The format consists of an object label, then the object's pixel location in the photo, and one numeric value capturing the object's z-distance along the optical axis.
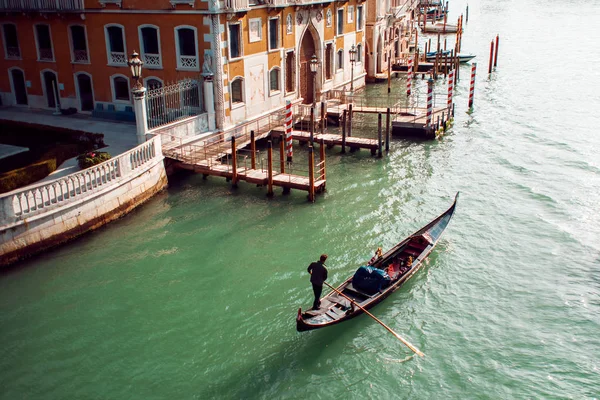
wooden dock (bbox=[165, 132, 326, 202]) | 24.34
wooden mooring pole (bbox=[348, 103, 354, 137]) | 31.89
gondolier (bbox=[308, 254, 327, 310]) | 15.34
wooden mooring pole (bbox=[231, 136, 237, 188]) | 25.14
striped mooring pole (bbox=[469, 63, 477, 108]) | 38.55
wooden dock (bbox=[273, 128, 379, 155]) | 30.20
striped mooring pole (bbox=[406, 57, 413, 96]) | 41.88
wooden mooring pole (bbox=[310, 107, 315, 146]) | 29.30
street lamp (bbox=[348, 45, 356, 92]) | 40.73
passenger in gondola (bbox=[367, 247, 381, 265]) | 18.05
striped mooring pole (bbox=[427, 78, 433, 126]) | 31.94
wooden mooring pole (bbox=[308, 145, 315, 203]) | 23.80
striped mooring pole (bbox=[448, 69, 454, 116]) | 34.19
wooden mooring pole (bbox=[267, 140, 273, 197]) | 23.99
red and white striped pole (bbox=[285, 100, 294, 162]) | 26.83
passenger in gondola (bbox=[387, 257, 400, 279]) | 17.89
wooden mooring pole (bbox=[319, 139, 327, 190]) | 25.05
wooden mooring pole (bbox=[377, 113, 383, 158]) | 29.73
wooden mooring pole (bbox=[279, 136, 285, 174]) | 26.12
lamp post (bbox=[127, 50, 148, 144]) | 24.11
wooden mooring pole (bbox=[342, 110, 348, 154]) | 30.25
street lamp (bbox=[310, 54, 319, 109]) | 30.82
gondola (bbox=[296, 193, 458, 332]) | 15.34
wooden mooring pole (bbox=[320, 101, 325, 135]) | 32.66
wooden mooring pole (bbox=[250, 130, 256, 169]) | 26.23
